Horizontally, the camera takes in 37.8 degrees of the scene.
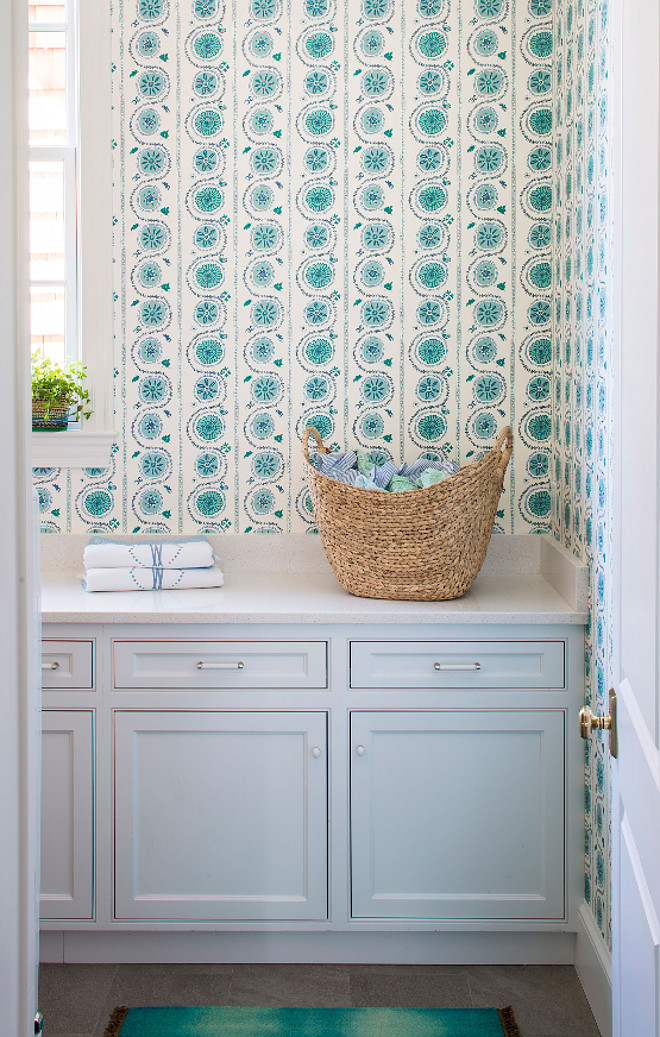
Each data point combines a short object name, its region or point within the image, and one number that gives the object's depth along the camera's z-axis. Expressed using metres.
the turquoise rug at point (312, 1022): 2.07
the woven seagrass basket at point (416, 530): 2.29
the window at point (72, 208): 2.69
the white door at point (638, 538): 1.02
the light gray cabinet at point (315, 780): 2.28
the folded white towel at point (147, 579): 2.48
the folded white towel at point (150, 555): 2.52
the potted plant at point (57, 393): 2.64
